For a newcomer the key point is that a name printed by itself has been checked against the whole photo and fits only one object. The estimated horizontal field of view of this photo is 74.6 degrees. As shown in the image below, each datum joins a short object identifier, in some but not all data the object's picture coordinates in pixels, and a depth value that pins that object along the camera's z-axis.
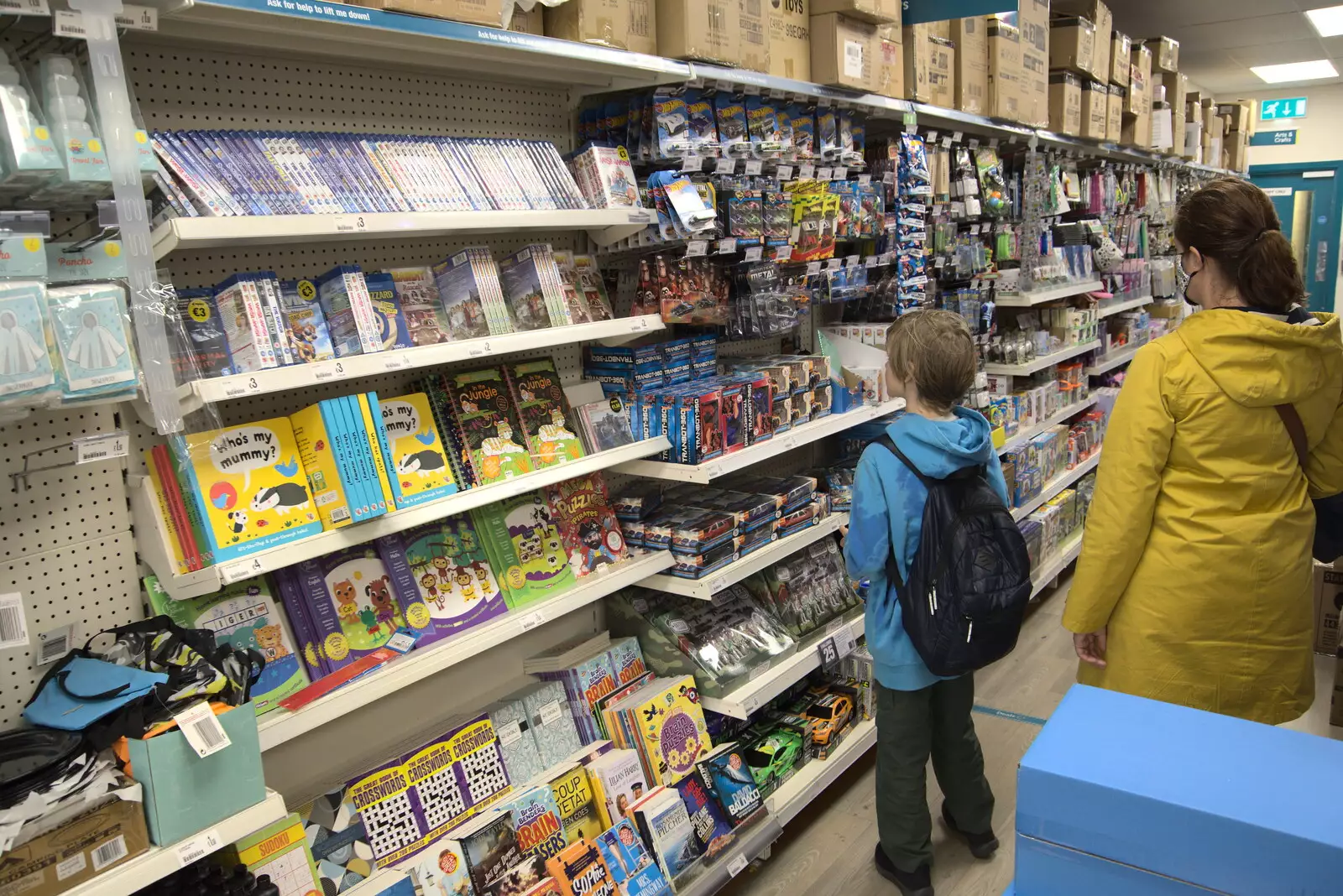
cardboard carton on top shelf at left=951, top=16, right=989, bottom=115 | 3.88
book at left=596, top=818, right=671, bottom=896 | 2.35
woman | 2.09
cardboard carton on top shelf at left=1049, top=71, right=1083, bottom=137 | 4.87
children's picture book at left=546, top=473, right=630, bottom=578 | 2.59
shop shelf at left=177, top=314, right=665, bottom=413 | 1.65
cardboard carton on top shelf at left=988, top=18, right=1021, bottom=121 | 4.11
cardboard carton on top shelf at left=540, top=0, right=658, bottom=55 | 2.22
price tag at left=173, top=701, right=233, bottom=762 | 1.44
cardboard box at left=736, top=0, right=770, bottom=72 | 2.63
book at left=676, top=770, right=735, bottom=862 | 2.58
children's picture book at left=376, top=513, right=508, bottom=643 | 2.20
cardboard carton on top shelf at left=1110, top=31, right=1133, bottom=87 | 5.52
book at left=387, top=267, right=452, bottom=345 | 2.13
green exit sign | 10.25
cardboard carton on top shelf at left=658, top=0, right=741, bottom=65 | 2.41
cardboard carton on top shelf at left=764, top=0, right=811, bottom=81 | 2.87
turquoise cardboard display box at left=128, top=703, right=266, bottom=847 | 1.42
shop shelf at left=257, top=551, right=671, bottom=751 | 1.83
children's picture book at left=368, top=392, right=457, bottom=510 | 2.11
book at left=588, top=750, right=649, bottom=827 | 2.45
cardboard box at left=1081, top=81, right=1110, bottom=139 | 5.12
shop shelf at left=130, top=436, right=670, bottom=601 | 1.72
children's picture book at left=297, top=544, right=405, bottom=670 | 2.04
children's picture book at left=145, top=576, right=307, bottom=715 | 1.88
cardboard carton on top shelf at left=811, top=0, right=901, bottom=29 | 2.92
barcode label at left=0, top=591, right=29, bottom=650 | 1.60
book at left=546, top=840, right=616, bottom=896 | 2.21
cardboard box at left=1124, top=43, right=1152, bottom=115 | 5.82
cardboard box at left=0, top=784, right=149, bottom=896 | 1.31
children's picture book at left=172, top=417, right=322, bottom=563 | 1.77
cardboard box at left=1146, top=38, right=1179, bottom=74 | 6.39
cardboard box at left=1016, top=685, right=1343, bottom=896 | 0.90
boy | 2.39
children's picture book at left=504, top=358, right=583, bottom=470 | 2.44
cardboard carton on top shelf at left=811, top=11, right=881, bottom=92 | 2.96
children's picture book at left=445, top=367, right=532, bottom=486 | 2.29
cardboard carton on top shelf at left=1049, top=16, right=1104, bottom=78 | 4.83
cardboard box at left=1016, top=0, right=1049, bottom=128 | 4.38
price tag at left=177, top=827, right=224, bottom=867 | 1.45
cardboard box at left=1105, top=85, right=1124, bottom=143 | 5.45
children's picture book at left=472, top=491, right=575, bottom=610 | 2.40
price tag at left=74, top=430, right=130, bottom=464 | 1.50
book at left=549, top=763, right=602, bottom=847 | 2.38
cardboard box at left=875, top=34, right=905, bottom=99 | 3.29
